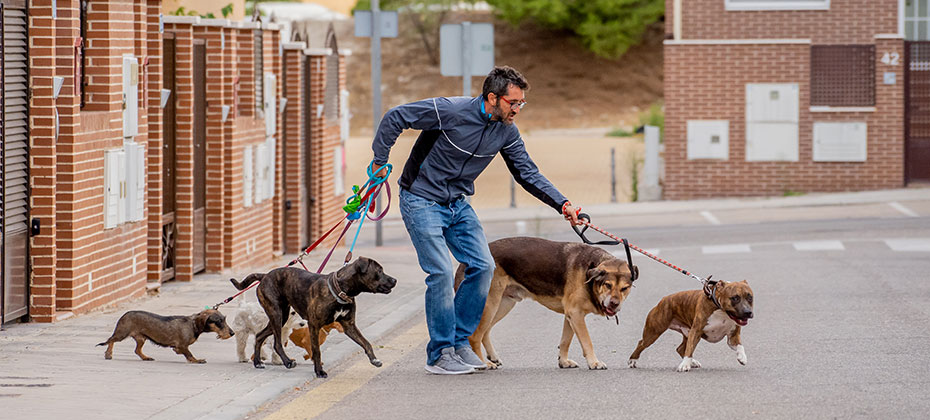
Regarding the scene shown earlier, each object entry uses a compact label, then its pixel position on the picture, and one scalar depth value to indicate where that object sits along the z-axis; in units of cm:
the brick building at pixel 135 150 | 2041
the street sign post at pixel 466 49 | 3510
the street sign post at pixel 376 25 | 3681
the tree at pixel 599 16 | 11639
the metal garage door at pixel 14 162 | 1973
